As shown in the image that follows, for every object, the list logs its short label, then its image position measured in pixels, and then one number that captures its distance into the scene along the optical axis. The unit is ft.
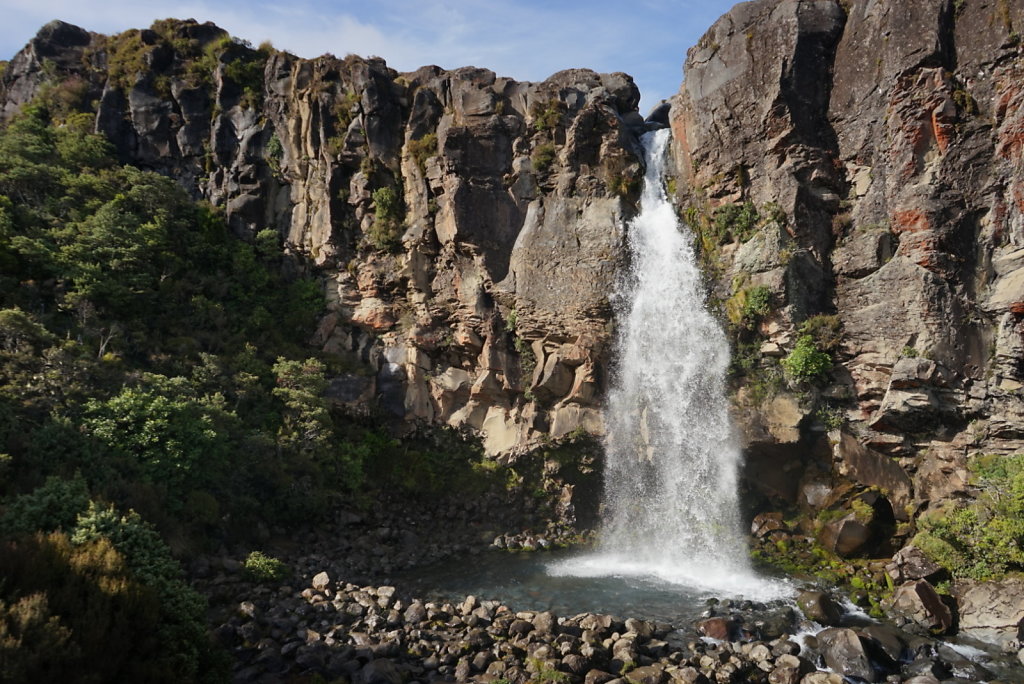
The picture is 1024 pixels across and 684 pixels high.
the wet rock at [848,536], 63.41
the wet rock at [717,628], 49.85
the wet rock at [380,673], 40.55
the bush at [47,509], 41.48
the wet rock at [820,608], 52.08
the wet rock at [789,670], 43.16
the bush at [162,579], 35.40
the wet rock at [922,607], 50.93
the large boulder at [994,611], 48.91
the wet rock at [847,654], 44.34
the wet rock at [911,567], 56.08
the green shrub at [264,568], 56.29
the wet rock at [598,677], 42.16
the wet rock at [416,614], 51.55
